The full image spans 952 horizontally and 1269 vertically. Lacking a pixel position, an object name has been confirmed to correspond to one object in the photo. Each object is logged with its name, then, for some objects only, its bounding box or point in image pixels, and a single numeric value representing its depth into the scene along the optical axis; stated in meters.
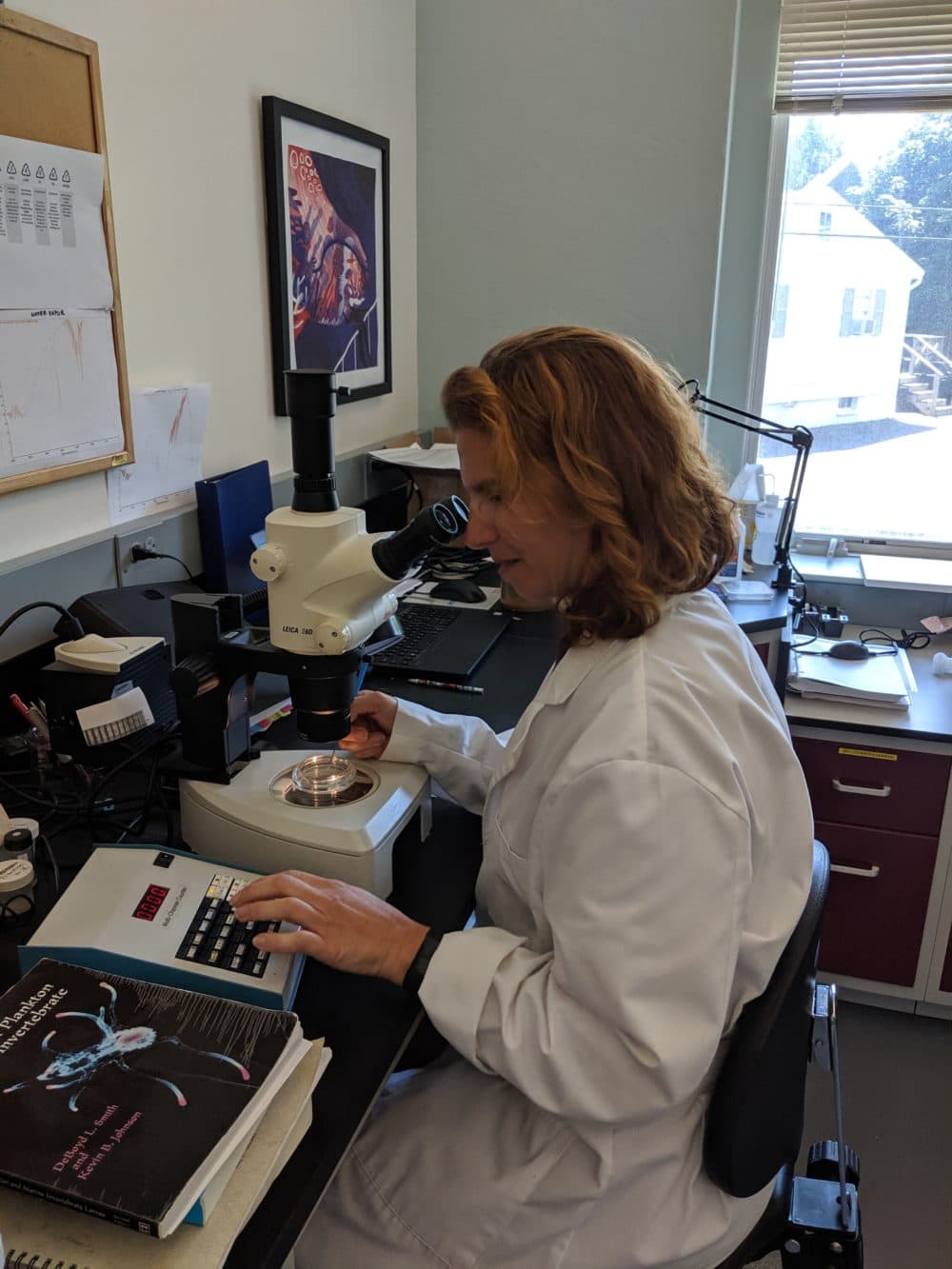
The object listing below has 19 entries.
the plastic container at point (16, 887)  1.02
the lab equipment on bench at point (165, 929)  0.87
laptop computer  1.68
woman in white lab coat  0.82
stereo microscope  1.00
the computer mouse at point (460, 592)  2.07
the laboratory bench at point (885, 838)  2.07
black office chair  0.92
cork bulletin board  1.26
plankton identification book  0.66
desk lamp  2.25
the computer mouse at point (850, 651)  2.33
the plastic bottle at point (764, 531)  2.58
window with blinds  2.35
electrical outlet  1.56
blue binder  1.73
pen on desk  1.62
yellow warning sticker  2.08
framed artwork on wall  1.92
